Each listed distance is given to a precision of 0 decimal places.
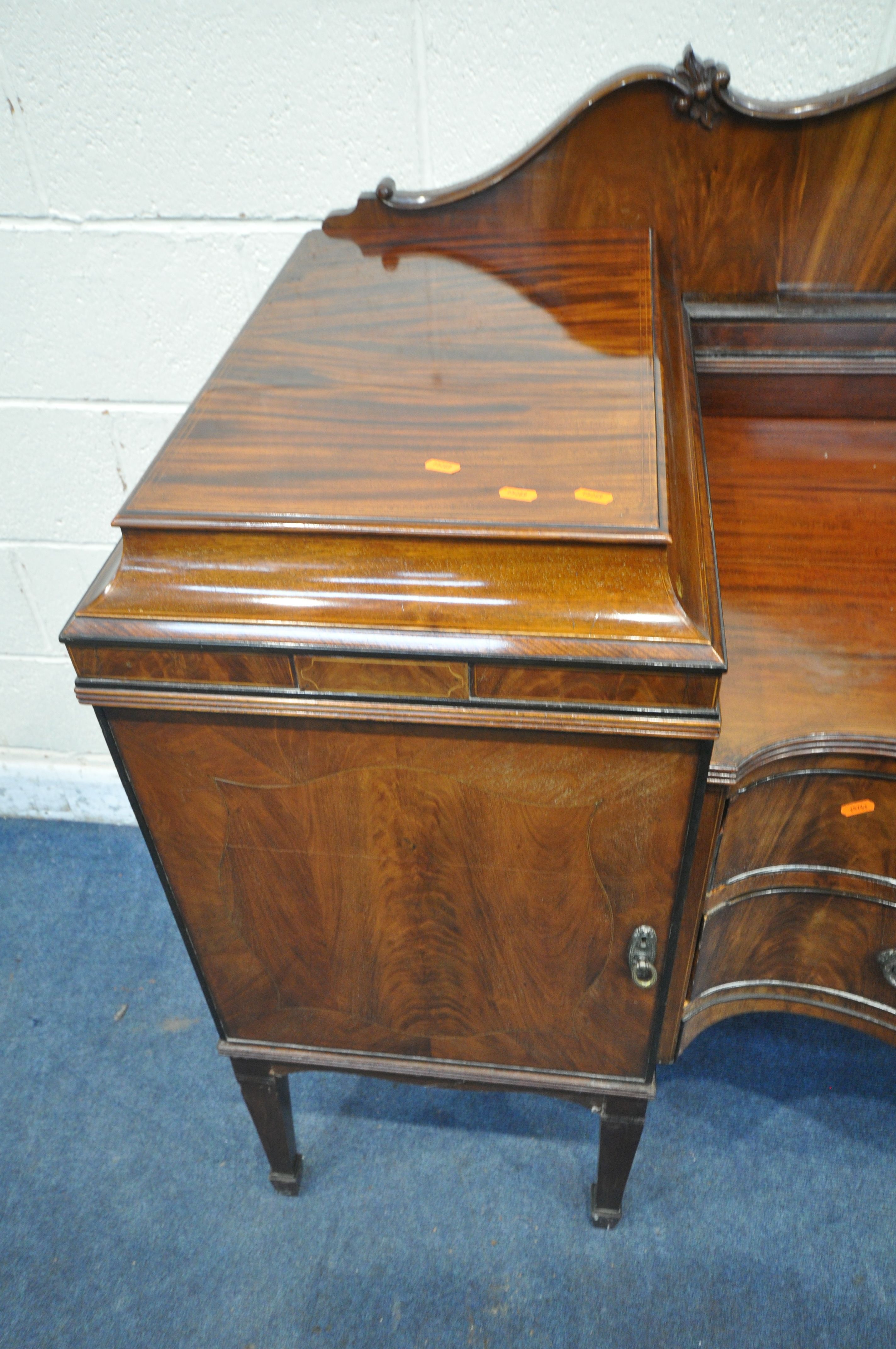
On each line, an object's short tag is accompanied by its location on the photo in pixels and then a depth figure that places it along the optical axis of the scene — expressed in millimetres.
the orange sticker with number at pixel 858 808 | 651
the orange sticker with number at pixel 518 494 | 505
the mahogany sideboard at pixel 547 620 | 501
